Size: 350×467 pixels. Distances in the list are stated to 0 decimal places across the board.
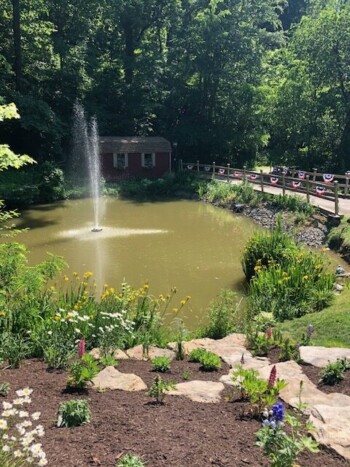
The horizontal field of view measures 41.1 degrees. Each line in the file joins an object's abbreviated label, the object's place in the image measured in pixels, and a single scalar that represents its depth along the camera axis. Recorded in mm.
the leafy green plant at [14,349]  4625
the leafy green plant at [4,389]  3738
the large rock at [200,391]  3904
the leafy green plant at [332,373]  4395
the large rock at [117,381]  4055
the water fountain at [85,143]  28359
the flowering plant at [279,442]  2633
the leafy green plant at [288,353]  5184
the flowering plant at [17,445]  2316
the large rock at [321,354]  4914
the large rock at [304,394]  3883
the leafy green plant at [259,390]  3492
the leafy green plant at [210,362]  4789
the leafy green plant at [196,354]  5003
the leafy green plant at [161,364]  4613
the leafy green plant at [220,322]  6750
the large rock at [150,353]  5195
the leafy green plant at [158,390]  3754
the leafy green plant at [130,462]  2732
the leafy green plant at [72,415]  3279
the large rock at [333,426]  3168
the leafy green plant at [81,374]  3881
